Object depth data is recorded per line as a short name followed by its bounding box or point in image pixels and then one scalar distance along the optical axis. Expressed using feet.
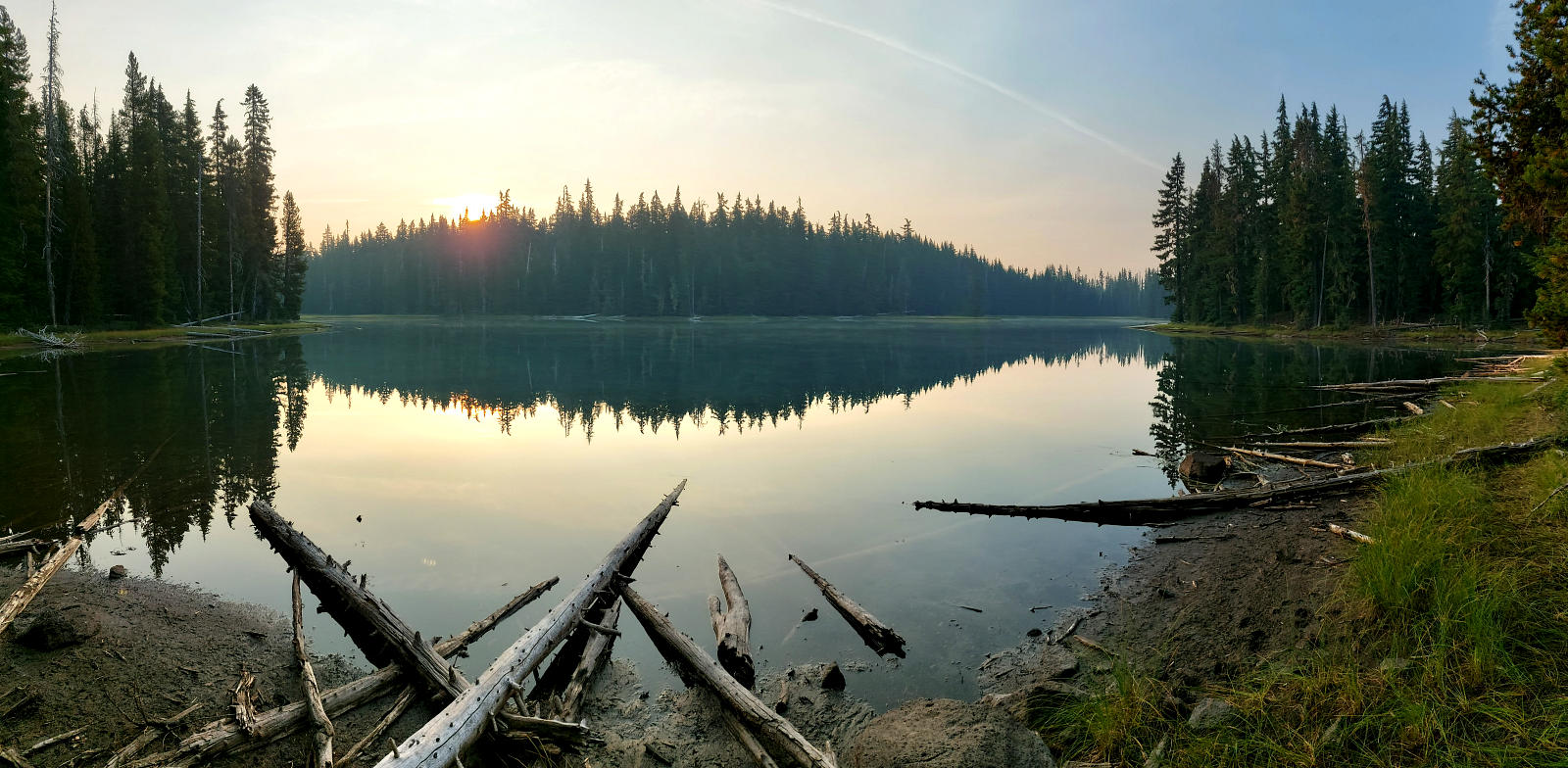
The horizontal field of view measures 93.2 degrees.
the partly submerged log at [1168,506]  36.48
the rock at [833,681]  21.54
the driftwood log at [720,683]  16.49
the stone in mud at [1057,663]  21.84
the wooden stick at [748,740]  16.98
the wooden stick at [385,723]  16.08
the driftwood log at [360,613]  19.20
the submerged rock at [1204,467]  45.85
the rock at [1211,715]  16.39
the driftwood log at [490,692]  14.30
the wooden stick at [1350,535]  24.84
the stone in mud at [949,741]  15.84
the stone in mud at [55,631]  19.33
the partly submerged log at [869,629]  23.93
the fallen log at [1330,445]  44.11
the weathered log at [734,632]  21.99
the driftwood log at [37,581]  19.85
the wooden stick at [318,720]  15.38
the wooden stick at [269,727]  15.30
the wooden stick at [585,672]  19.25
